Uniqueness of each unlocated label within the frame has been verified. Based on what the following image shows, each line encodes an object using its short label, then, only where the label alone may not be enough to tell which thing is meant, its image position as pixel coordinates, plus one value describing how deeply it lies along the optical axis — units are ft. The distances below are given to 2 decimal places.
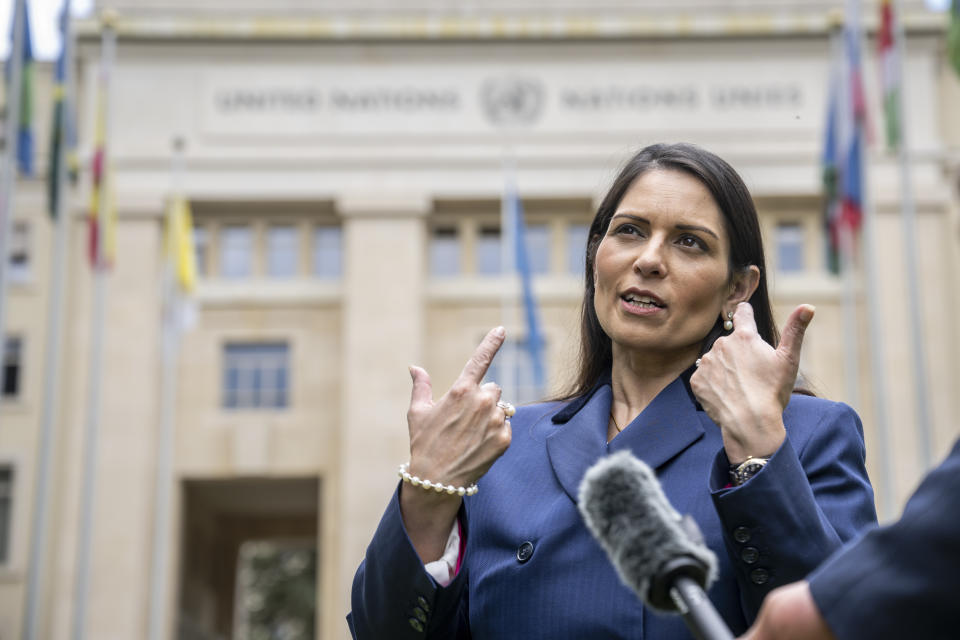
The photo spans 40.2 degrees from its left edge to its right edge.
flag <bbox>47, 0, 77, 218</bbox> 64.08
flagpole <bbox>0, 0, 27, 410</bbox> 53.42
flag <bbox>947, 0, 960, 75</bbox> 51.18
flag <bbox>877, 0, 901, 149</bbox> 61.26
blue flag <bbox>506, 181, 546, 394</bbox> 75.15
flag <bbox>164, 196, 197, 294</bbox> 77.36
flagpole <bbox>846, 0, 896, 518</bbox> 65.57
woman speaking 7.78
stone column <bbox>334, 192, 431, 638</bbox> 87.71
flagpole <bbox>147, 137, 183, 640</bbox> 79.05
